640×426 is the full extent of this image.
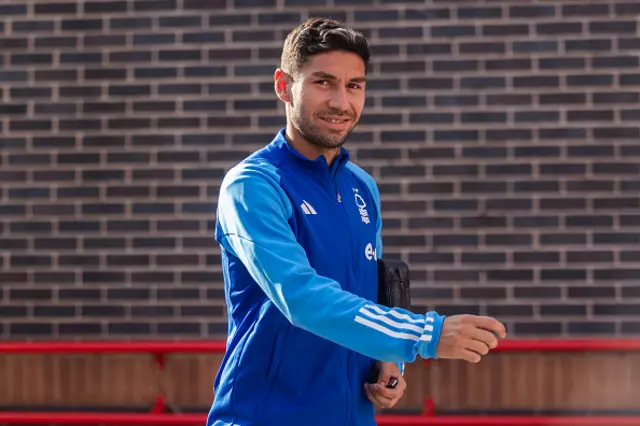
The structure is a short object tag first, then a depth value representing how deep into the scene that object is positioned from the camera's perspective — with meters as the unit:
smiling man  2.38
